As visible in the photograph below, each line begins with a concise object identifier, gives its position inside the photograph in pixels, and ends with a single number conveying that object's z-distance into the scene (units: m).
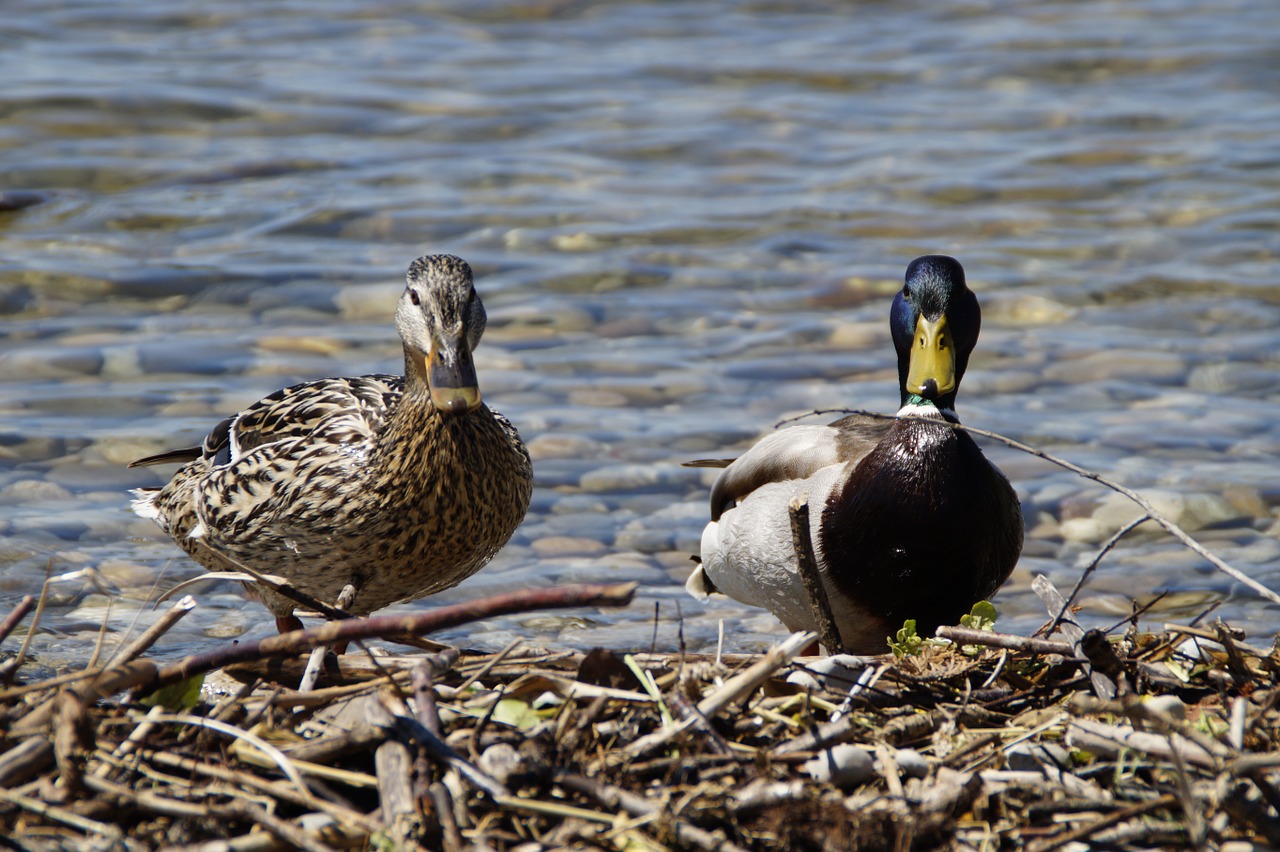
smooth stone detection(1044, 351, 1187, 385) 16.25
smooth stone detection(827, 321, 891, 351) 17.32
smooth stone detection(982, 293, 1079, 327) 17.92
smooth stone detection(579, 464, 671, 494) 13.94
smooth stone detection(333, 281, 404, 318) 17.98
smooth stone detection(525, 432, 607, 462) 14.56
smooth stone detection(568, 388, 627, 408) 15.63
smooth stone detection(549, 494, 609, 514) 13.51
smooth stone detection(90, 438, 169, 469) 14.15
